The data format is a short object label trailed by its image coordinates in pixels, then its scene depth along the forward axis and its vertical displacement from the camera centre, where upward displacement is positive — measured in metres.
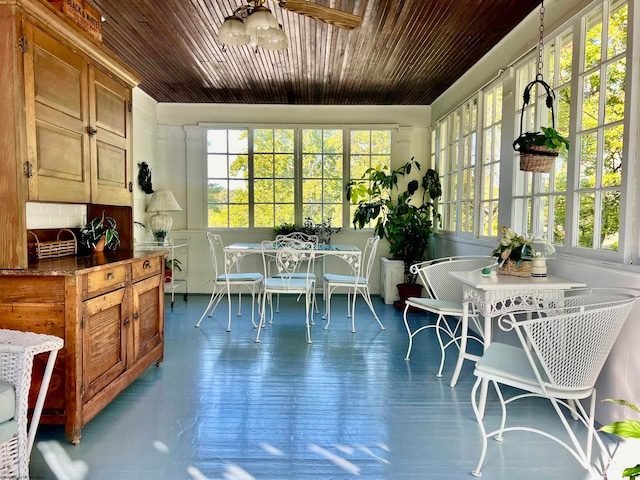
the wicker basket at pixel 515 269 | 2.81 -0.33
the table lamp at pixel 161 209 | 5.59 +0.09
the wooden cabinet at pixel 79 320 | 2.11 -0.56
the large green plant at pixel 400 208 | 5.36 +0.14
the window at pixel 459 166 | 4.66 +0.66
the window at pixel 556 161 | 2.97 +0.47
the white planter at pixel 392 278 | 5.72 -0.81
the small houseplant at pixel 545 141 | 2.57 +0.50
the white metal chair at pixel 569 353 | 1.83 -0.58
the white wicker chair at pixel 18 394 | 1.70 -0.74
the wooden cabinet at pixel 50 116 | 2.03 +0.55
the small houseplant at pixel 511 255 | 2.83 -0.24
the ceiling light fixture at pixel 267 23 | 2.41 +1.14
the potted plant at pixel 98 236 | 2.95 -0.15
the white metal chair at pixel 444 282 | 3.45 -0.55
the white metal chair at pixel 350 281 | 4.46 -0.69
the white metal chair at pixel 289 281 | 4.08 -0.65
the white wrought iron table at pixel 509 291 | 2.51 -0.43
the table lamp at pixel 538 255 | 2.74 -0.23
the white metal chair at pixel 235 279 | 4.46 -0.69
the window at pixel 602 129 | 2.42 +0.56
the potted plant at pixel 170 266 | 5.43 -0.71
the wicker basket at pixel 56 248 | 2.51 -0.22
